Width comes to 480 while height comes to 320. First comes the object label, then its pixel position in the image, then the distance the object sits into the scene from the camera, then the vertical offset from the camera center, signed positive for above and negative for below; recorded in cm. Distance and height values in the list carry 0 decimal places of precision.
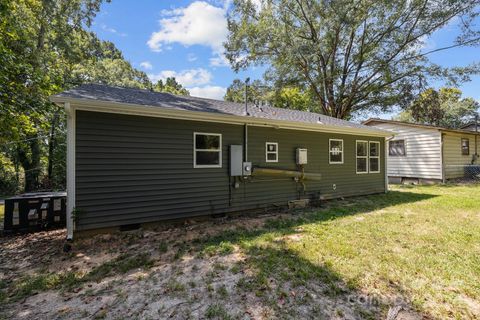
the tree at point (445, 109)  2342 +609
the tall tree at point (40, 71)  673 +358
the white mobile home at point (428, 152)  1272 +70
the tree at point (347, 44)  1417 +765
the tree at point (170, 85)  3190 +1147
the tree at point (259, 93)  1884 +565
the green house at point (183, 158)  488 +15
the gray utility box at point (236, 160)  653 +10
